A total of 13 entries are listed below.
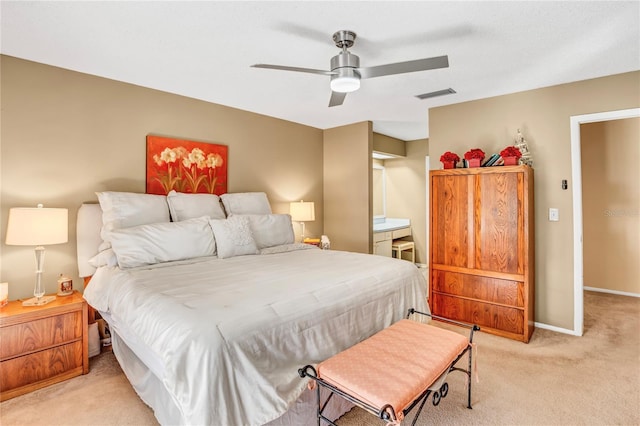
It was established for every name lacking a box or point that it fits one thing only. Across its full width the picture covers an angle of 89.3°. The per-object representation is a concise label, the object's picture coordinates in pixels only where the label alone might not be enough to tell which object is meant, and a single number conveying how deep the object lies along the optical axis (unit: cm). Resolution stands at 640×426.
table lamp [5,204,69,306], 225
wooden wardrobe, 300
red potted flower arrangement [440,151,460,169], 346
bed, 138
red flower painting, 332
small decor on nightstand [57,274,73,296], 258
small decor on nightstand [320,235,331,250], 426
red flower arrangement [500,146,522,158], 306
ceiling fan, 209
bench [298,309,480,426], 138
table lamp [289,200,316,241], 444
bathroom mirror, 646
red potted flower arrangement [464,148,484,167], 326
